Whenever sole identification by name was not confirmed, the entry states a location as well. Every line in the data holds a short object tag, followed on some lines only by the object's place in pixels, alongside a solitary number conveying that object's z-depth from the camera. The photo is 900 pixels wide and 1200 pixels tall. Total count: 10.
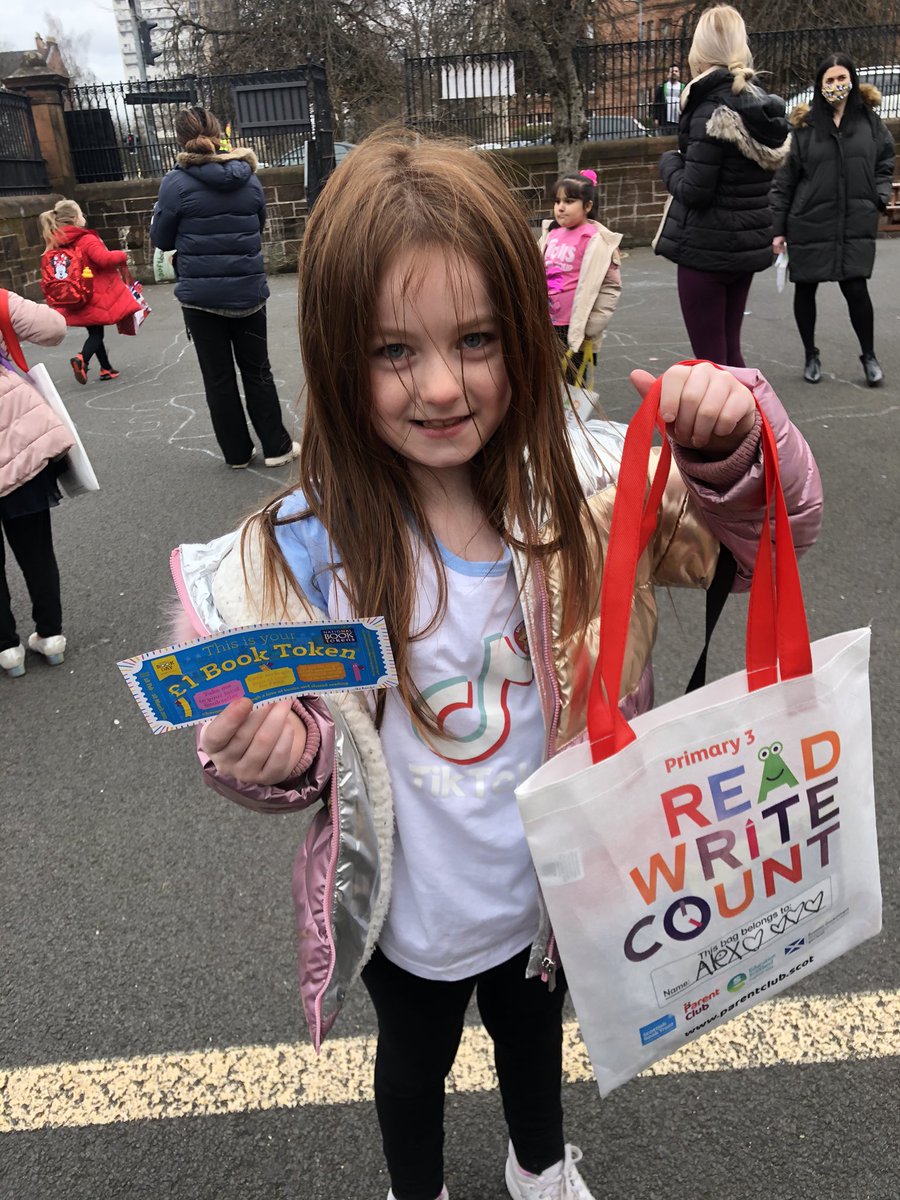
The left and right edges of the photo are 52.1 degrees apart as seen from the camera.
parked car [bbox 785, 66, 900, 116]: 14.85
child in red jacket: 7.34
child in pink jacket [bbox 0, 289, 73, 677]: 3.27
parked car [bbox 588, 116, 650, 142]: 15.21
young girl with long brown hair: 1.05
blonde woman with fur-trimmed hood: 4.55
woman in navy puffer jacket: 5.09
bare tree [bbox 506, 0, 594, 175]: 13.98
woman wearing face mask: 5.68
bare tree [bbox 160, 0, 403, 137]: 21.55
